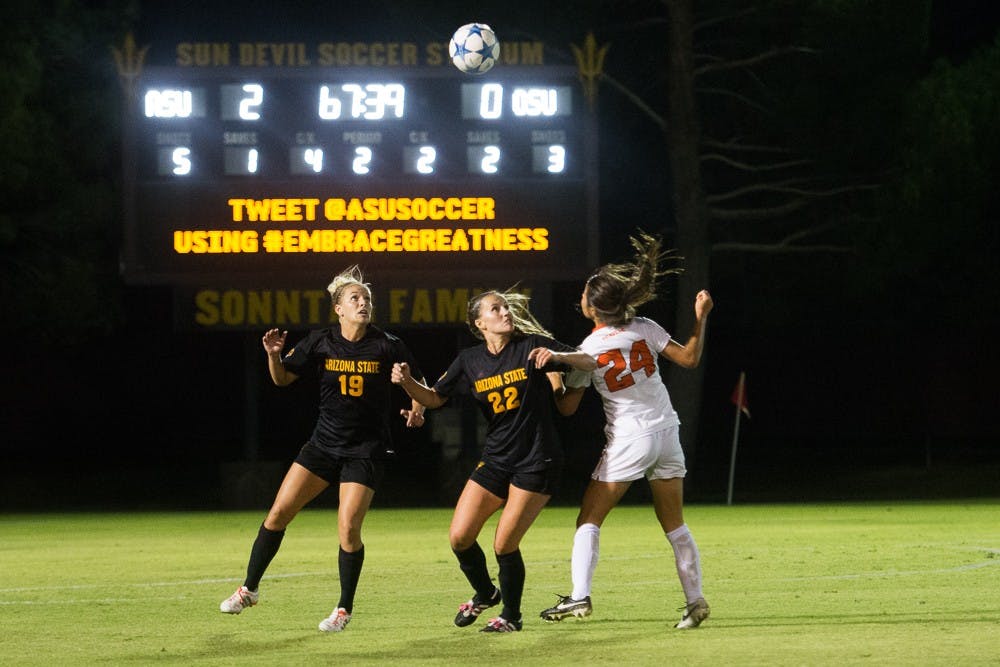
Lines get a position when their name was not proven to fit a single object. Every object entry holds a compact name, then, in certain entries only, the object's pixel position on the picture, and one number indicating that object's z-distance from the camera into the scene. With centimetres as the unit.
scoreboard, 4262
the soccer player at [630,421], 1808
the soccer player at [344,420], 1914
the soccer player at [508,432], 1800
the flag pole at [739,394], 4431
